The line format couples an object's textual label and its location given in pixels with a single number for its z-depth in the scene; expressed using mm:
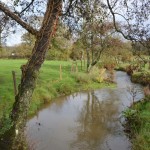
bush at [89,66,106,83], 17854
